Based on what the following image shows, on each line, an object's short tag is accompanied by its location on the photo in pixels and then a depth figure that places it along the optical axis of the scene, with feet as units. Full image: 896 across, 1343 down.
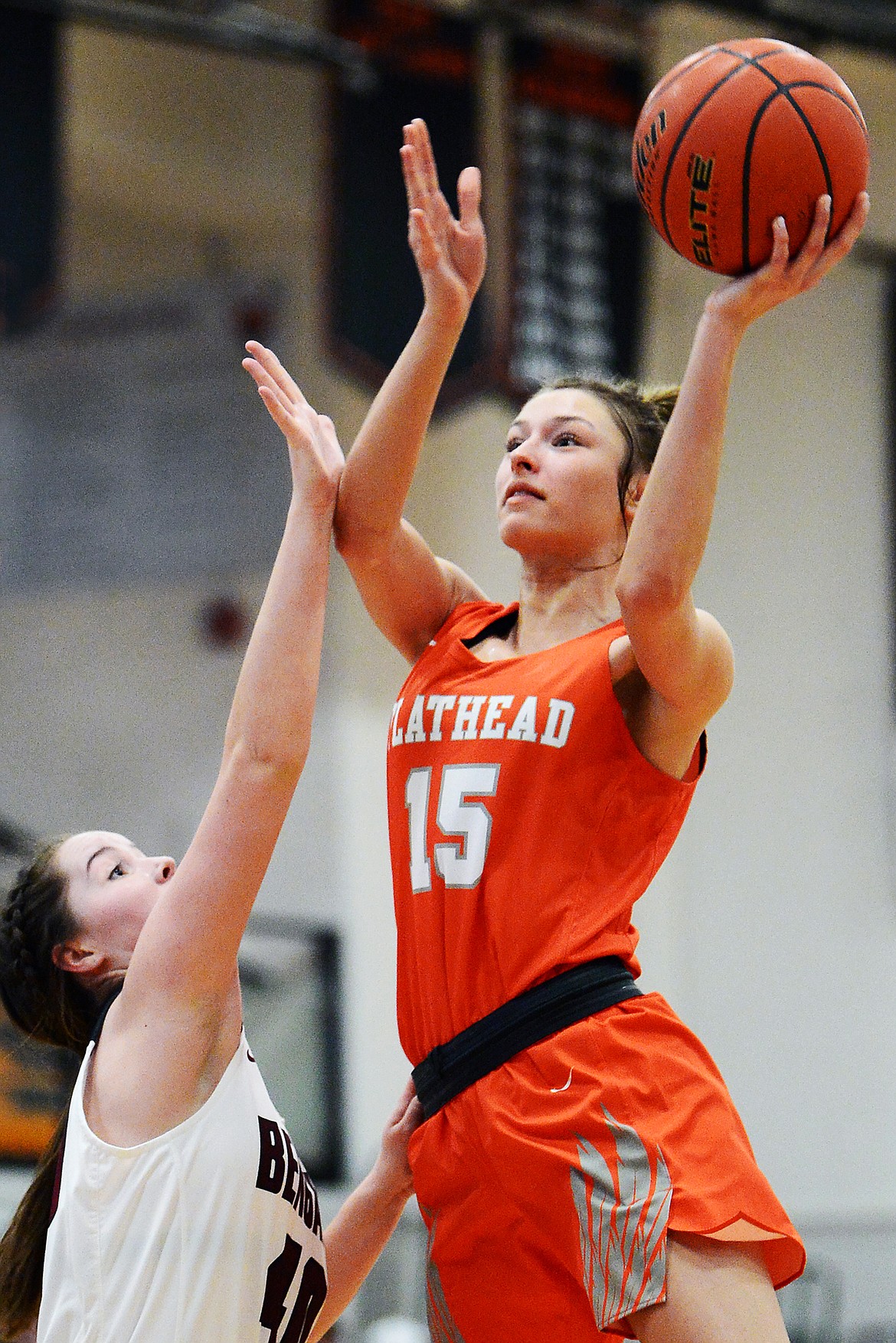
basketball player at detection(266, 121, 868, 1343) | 21.19
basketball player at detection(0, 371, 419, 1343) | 21.48
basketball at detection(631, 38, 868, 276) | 21.06
